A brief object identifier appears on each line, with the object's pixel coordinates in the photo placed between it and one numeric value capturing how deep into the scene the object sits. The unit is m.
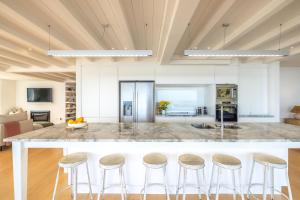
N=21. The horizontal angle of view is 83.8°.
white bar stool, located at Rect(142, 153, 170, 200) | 1.90
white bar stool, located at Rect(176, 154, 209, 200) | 1.89
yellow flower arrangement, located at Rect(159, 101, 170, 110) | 4.94
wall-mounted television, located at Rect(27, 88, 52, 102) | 8.46
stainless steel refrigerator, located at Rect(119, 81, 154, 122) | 4.45
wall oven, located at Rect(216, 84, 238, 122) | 4.50
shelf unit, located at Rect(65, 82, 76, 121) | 8.71
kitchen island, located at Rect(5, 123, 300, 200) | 1.90
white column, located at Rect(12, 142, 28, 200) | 1.94
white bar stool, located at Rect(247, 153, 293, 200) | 1.93
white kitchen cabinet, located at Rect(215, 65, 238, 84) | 4.57
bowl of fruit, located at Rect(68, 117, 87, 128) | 2.38
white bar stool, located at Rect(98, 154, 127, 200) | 1.91
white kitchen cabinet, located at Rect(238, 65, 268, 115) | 4.70
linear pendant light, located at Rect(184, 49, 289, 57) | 2.57
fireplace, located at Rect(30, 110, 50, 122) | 8.53
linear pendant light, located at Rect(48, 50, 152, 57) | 2.56
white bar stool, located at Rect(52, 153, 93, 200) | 1.97
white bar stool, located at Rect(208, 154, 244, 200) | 1.89
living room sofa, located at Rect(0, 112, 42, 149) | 4.40
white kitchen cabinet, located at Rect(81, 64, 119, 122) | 4.54
